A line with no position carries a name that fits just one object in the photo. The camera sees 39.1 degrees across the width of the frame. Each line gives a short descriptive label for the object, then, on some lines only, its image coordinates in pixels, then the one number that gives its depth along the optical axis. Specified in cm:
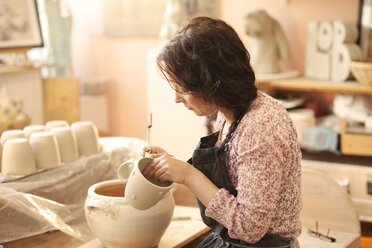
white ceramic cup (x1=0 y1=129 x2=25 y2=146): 188
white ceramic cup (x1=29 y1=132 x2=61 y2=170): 179
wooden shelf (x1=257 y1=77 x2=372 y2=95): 270
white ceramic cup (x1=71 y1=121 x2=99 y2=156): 196
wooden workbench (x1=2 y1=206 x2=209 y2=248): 148
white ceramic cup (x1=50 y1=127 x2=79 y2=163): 190
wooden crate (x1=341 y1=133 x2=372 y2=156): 263
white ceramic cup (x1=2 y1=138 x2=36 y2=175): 172
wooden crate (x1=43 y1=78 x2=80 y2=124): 332
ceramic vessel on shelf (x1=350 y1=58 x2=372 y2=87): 258
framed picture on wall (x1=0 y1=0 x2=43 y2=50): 313
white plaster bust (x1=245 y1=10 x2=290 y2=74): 295
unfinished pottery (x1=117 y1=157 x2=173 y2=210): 121
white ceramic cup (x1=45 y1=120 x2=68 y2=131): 210
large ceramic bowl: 134
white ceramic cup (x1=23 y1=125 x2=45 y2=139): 199
